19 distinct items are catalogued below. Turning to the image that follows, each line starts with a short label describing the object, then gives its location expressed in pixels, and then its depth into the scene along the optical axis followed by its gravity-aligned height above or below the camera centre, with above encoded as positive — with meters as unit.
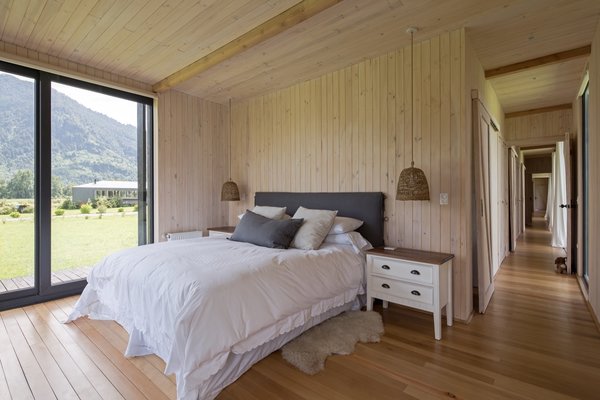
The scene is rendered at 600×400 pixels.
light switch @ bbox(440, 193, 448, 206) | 2.79 +0.00
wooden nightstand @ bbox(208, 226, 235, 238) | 3.98 -0.44
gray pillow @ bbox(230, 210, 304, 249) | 2.86 -0.32
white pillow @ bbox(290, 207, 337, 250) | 2.87 -0.30
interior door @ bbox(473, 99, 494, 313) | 2.88 -0.07
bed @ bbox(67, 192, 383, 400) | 1.65 -0.69
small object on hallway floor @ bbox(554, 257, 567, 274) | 4.22 -0.96
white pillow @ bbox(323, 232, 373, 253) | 2.97 -0.42
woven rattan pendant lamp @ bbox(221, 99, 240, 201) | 4.43 +0.13
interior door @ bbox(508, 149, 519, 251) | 5.81 +0.00
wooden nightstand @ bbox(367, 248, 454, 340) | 2.39 -0.70
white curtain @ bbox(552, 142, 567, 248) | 5.81 -0.09
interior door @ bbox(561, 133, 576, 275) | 4.22 -0.09
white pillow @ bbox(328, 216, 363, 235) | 3.04 -0.26
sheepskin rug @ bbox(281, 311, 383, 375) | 2.05 -1.11
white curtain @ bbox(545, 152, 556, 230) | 9.00 -0.37
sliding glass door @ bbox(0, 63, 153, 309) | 3.14 +0.27
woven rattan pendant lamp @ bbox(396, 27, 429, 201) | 2.60 +0.13
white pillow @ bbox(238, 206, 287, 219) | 3.53 -0.15
